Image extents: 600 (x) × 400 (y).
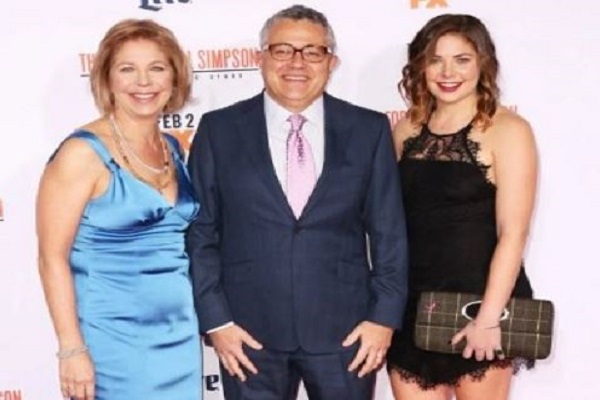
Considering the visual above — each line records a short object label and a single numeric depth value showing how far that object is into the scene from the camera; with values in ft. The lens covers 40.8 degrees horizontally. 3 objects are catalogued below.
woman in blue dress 6.50
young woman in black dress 6.97
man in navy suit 6.98
